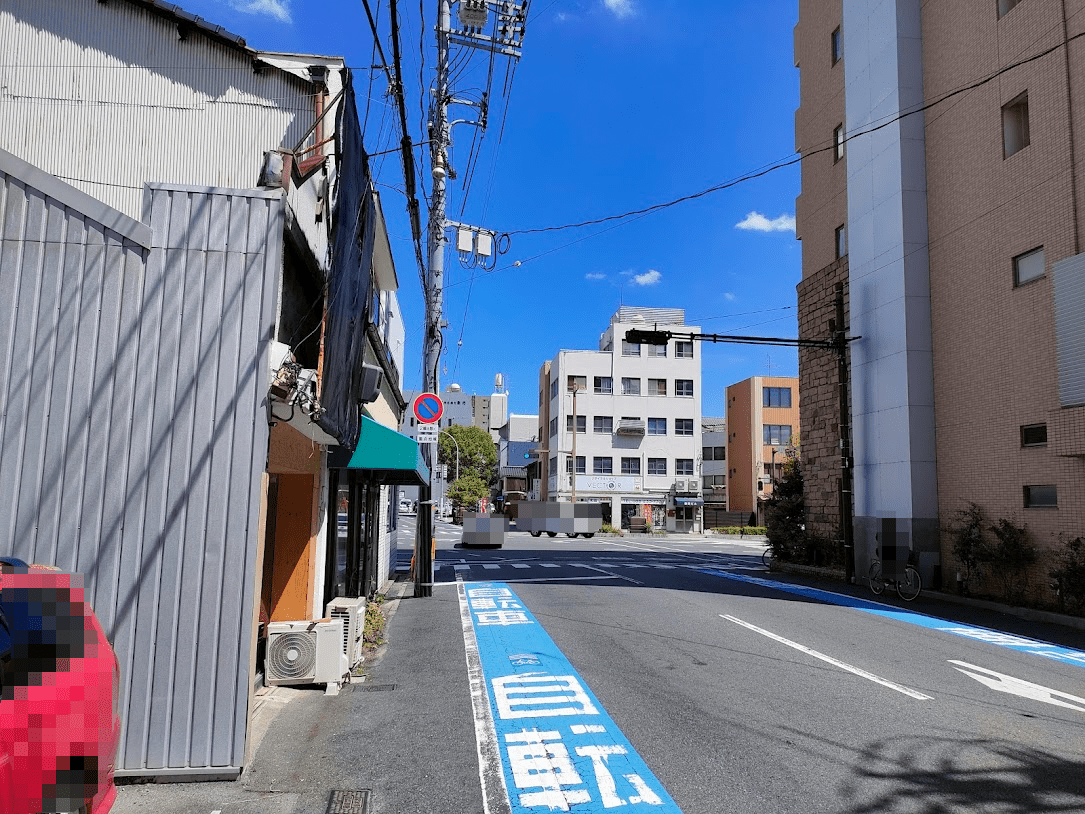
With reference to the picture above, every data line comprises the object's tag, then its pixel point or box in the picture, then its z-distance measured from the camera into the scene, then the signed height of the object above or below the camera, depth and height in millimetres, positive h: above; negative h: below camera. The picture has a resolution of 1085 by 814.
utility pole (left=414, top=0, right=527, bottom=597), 15055 +7313
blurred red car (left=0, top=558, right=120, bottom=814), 2855 -913
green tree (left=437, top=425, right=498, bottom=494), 74188 +3748
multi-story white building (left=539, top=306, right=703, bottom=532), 60750 +5302
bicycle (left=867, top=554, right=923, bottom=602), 15746 -2128
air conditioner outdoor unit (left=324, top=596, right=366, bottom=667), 8188 -1540
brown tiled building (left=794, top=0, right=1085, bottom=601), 13773 +5200
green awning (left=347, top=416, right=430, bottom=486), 9883 +519
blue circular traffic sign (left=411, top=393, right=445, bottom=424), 14273 +1561
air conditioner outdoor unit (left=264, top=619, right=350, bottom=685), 7531 -1773
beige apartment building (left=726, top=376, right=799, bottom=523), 58875 +4980
